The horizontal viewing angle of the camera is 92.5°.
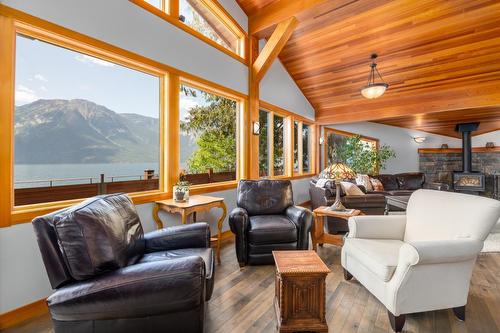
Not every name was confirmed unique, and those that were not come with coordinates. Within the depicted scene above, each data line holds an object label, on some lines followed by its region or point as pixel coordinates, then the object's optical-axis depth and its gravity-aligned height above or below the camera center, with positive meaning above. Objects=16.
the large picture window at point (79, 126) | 2.12 +0.48
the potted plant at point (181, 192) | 2.77 -0.27
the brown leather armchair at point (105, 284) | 1.23 -0.60
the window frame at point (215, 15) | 2.85 +2.04
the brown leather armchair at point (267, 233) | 2.66 -0.73
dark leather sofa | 3.84 -0.57
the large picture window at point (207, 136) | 3.43 +0.53
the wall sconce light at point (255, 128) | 4.31 +0.74
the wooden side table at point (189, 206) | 2.56 -0.42
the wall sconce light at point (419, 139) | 8.16 +0.99
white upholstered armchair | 1.61 -0.67
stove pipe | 6.91 +0.60
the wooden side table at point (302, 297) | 1.59 -0.88
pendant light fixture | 4.11 +1.36
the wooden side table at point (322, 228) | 2.92 -0.78
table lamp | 3.08 -0.08
